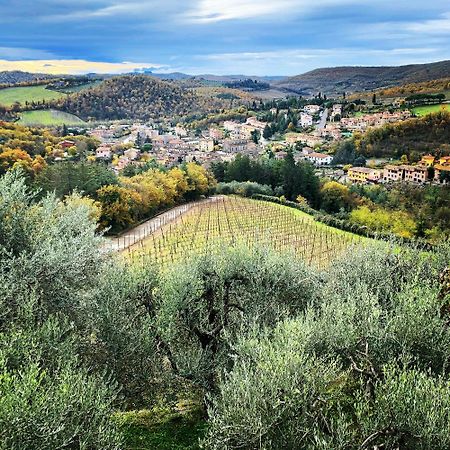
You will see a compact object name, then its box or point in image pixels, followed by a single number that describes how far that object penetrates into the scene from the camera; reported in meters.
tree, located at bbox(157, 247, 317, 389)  14.22
